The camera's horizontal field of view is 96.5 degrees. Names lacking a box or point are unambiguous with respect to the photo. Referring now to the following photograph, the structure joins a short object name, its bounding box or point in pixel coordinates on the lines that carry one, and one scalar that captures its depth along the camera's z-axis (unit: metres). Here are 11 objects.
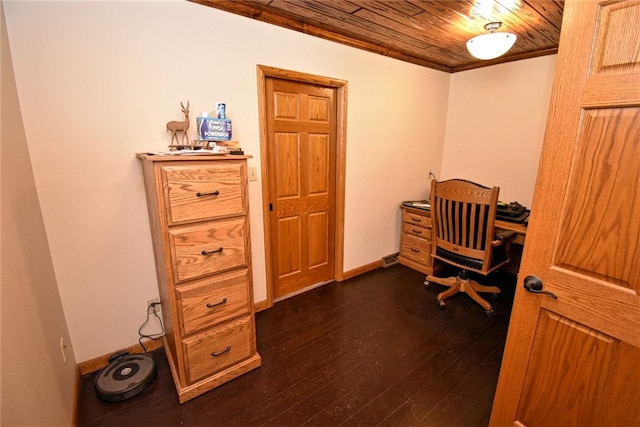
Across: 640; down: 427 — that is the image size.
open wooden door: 0.88
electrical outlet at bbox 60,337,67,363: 1.50
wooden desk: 3.15
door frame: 2.17
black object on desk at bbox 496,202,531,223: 2.43
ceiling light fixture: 1.97
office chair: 2.25
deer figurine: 1.72
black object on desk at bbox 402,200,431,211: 3.18
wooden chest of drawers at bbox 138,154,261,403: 1.43
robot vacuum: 1.61
